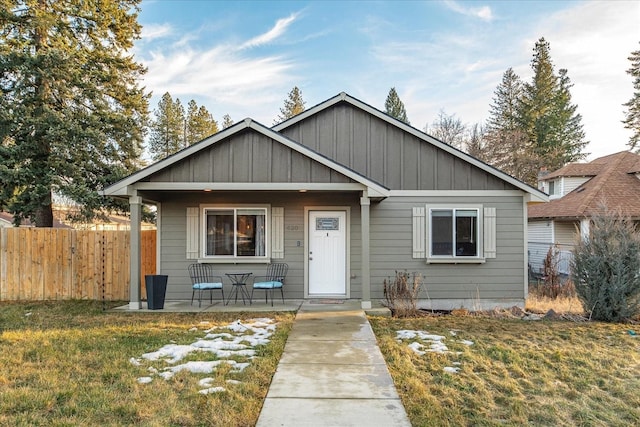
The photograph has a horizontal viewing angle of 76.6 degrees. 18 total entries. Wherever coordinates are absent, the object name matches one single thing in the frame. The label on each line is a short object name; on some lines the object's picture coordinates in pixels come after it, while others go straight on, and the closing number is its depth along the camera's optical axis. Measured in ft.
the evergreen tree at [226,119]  118.21
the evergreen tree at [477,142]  97.14
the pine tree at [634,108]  84.99
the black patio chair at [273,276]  31.12
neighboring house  51.36
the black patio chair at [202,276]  31.01
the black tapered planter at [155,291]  27.94
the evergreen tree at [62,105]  38.81
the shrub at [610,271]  25.58
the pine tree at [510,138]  93.76
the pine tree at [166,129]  100.12
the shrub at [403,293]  27.32
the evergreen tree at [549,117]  98.99
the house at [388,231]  31.19
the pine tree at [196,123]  104.63
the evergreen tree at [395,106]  107.45
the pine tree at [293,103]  111.96
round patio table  30.73
